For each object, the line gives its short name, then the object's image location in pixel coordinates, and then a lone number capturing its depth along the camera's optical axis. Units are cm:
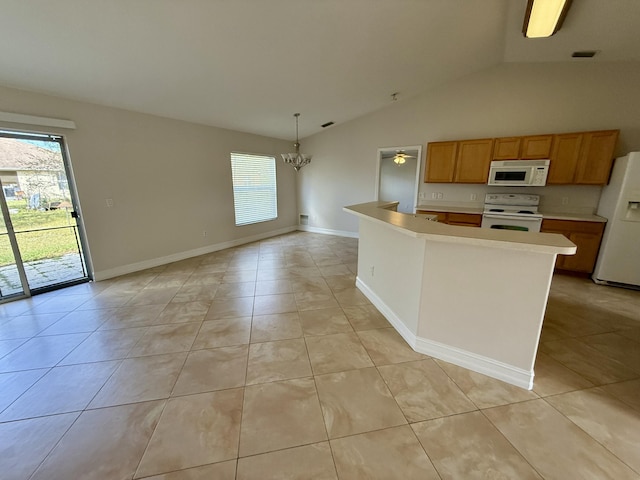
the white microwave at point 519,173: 389
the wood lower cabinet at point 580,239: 358
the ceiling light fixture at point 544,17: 250
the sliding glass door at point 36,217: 305
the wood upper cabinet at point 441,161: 466
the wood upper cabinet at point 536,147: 389
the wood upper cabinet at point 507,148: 411
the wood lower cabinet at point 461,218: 440
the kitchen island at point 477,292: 169
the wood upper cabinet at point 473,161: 435
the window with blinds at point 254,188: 568
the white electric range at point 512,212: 394
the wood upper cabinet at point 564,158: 371
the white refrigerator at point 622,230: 322
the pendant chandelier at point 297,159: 444
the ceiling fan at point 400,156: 535
